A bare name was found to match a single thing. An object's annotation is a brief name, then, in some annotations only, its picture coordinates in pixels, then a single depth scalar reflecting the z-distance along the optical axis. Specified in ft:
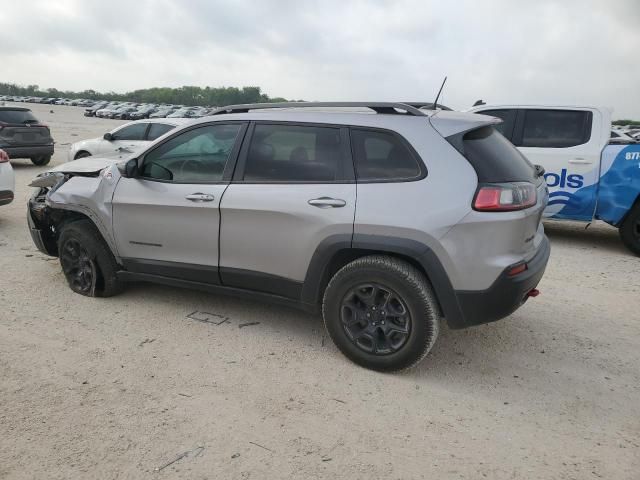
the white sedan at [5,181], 23.68
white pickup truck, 21.79
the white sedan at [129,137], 35.45
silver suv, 10.46
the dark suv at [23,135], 42.29
